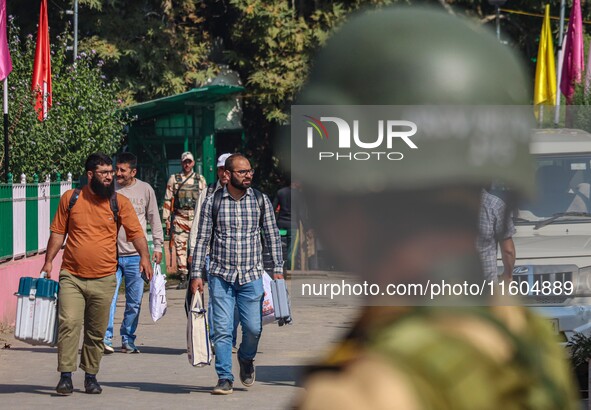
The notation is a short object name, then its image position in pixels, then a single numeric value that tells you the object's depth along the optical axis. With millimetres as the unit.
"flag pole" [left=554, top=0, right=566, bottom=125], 32281
